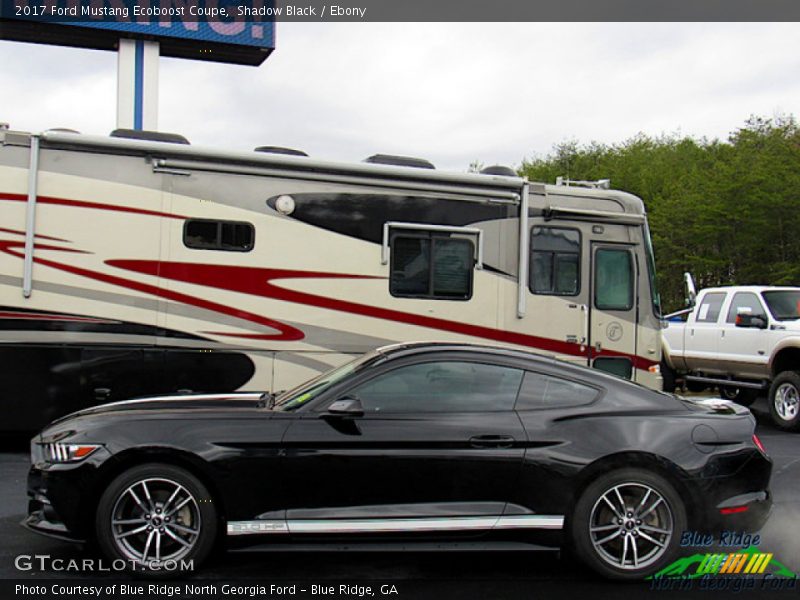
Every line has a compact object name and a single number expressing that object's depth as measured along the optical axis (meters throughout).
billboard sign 17.92
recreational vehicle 8.30
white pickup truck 11.88
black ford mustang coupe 4.75
